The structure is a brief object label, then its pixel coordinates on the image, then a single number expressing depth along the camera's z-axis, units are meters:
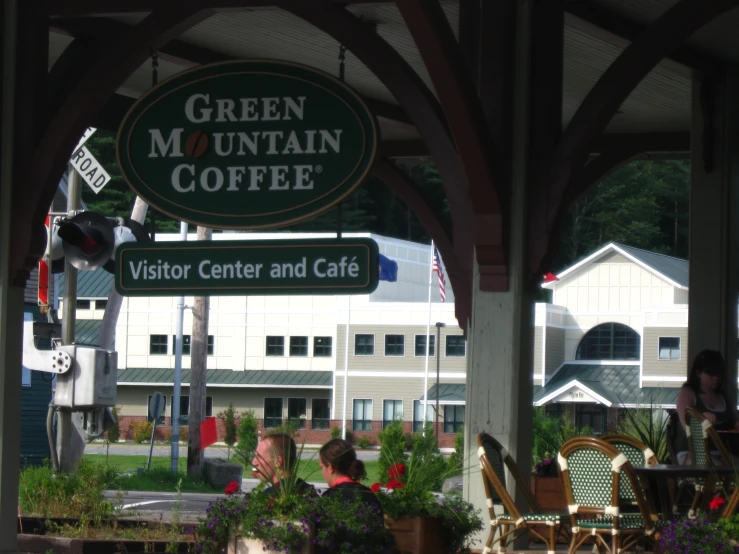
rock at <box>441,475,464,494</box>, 20.97
